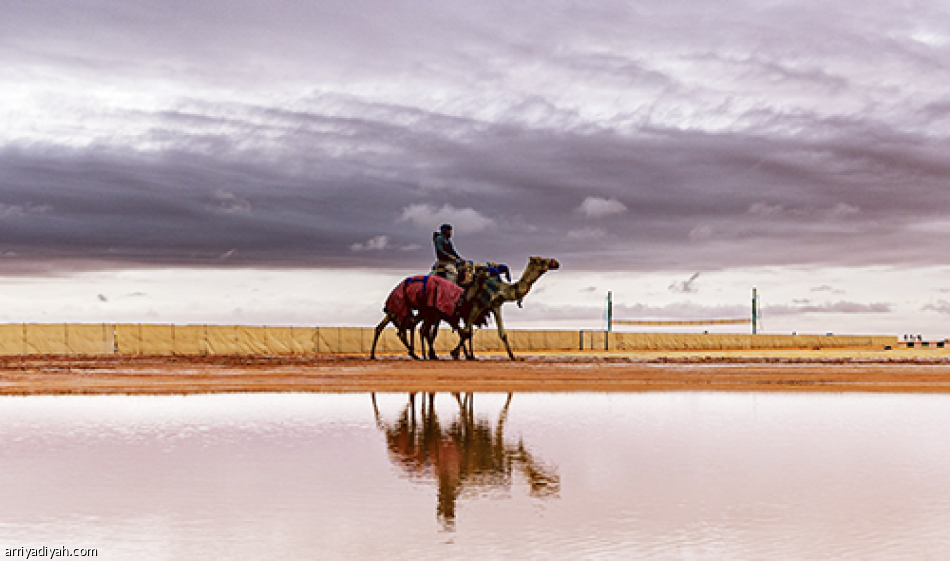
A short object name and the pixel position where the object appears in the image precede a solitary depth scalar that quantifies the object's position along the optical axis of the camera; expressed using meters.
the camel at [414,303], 31.25
